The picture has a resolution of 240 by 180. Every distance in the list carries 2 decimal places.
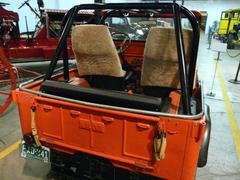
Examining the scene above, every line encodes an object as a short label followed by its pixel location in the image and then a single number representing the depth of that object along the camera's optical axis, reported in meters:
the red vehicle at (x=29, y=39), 5.41
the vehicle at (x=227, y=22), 15.20
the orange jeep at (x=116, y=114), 1.47
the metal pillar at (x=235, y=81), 6.46
